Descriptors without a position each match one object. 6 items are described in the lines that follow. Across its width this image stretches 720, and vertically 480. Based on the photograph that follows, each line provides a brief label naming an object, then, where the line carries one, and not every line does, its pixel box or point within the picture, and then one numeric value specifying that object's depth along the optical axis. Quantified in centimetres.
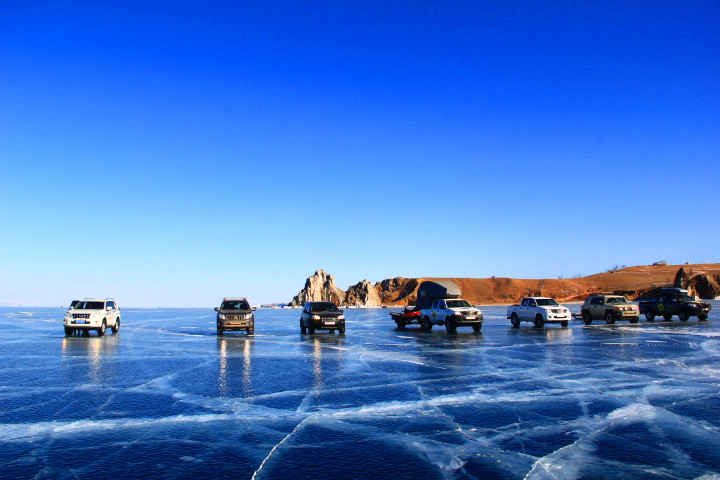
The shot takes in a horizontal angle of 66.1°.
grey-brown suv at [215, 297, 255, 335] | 2888
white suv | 2969
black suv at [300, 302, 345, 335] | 3031
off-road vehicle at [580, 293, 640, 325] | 3769
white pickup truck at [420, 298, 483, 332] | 3098
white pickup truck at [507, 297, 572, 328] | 3503
